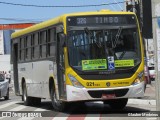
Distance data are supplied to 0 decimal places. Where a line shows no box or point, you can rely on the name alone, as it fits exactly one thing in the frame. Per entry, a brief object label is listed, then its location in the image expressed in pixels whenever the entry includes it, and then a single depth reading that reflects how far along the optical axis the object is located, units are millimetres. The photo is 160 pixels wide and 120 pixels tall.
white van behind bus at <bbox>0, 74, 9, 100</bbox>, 27719
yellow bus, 16125
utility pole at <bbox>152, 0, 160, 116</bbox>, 10422
